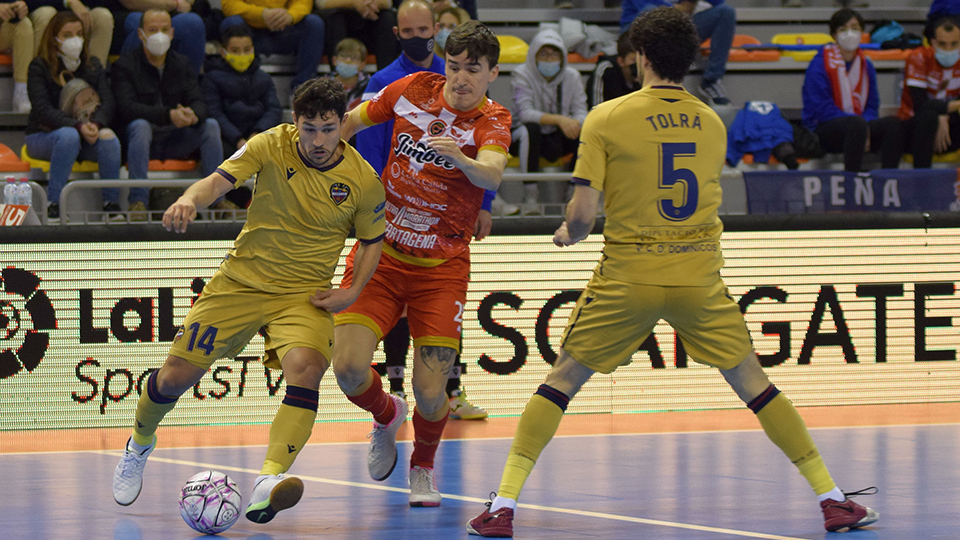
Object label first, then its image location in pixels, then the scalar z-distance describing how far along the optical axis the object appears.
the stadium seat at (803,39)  25.78
